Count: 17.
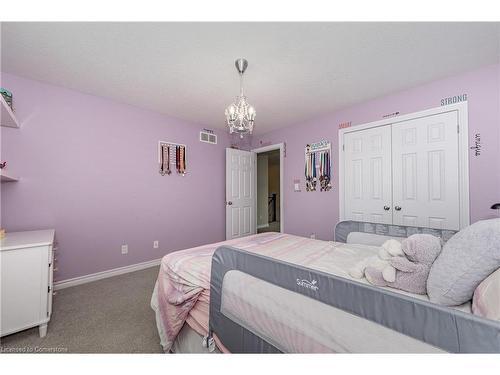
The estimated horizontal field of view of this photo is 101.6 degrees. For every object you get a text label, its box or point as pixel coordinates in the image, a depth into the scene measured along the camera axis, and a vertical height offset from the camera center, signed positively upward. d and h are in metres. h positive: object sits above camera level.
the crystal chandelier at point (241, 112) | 1.81 +0.69
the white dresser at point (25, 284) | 1.39 -0.67
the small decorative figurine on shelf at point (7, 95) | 1.86 +0.89
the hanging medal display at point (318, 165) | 3.10 +0.36
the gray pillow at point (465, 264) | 0.74 -0.29
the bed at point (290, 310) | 0.59 -0.50
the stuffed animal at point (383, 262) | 1.08 -0.42
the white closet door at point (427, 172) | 2.14 +0.18
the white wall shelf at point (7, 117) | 1.65 +0.67
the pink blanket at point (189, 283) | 1.23 -0.60
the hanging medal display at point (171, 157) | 3.10 +0.50
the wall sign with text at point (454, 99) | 2.06 +0.92
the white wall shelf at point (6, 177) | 1.65 +0.11
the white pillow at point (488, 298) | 0.62 -0.37
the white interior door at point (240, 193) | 3.80 -0.08
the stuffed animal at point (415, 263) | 0.98 -0.38
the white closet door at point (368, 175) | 2.57 +0.17
